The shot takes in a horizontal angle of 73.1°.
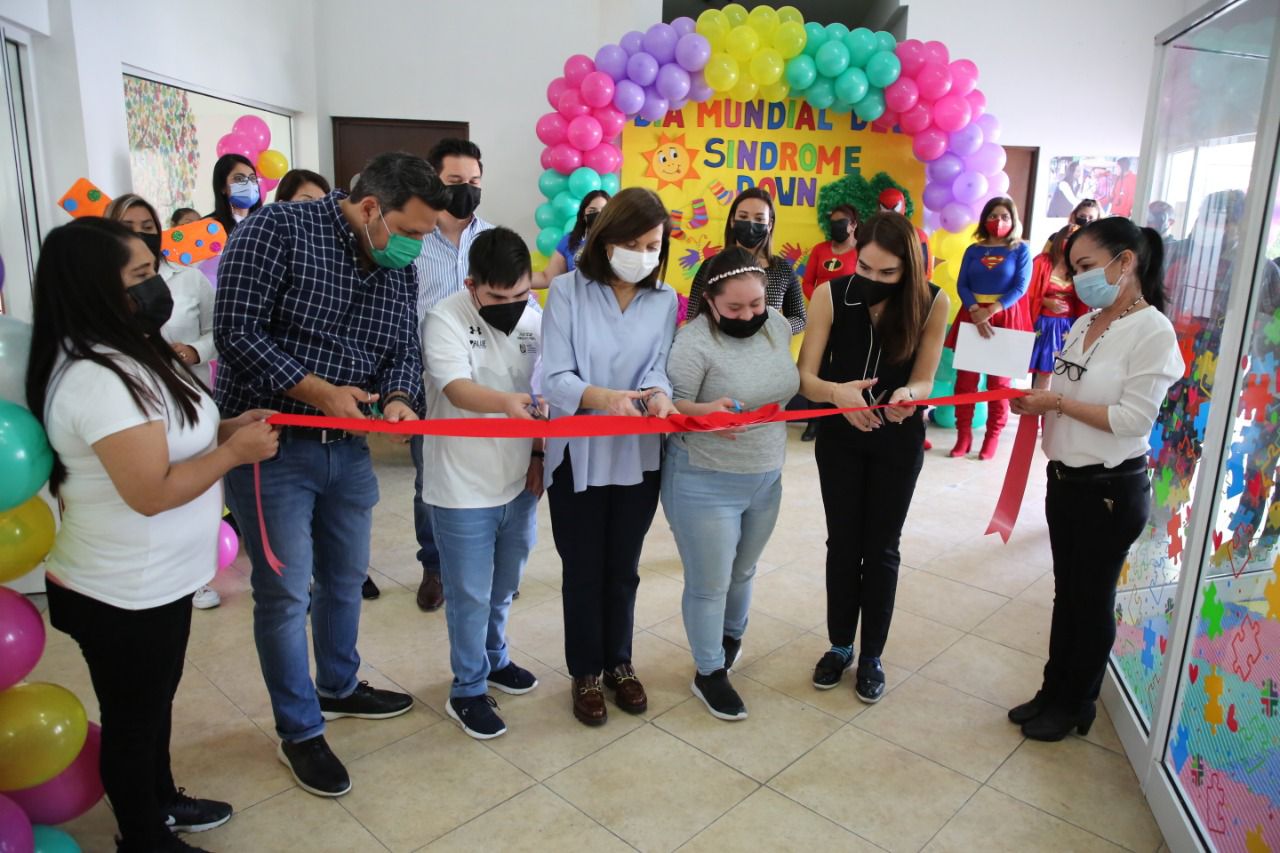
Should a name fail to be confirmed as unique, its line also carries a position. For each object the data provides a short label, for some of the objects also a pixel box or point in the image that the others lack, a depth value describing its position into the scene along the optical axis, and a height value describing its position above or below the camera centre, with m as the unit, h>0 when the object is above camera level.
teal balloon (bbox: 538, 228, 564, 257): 6.08 +0.09
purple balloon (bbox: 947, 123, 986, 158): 6.07 +0.85
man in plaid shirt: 2.03 -0.29
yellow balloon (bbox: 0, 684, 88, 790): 1.75 -1.00
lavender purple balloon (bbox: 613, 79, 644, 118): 5.87 +1.05
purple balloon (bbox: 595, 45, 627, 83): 5.86 +1.28
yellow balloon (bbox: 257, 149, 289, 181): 5.37 +0.50
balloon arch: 5.84 +1.16
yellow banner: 6.62 +0.76
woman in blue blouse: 2.32 -0.37
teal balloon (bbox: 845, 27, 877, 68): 5.86 +1.44
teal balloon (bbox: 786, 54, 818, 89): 5.88 +1.25
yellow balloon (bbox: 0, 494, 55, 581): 1.76 -0.61
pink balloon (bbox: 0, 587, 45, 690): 1.75 -0.80
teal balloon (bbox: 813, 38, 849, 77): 5.81 +1.33
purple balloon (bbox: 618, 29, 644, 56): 5.87 +1.41
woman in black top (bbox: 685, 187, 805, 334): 3.51 +0.13
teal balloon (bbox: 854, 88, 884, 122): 6.05 +1.07
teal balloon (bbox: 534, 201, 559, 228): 6.11 +0.26
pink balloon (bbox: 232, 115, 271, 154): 5.27 +0.69
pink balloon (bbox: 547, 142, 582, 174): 5.94 +0.64
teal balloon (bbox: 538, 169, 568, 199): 6.07 +0.48
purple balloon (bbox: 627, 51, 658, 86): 5.82 +1.23
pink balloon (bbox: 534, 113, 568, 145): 5.94 +0.84
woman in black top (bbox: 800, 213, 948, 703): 2.52 -0.38
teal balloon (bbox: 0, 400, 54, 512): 1.58 -0.40
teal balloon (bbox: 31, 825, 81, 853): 1.80 -1.25
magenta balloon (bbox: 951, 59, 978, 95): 5.89 +1.26
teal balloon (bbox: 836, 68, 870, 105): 5.89 +1.17
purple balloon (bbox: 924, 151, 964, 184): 6.16 +0.66
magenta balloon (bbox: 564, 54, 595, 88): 5.88 +1.24
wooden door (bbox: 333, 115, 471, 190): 6.86 +0.88
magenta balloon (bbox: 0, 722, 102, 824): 1.87 -1.19
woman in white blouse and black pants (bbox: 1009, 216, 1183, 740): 2.30 -0.45
